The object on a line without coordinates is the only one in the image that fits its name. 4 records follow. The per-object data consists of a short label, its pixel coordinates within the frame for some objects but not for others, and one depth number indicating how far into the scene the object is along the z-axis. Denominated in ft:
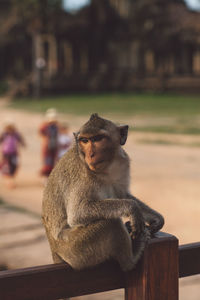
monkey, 7.95
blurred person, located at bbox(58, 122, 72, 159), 35.91
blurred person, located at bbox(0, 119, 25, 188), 35.45
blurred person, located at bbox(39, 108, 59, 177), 35.35
